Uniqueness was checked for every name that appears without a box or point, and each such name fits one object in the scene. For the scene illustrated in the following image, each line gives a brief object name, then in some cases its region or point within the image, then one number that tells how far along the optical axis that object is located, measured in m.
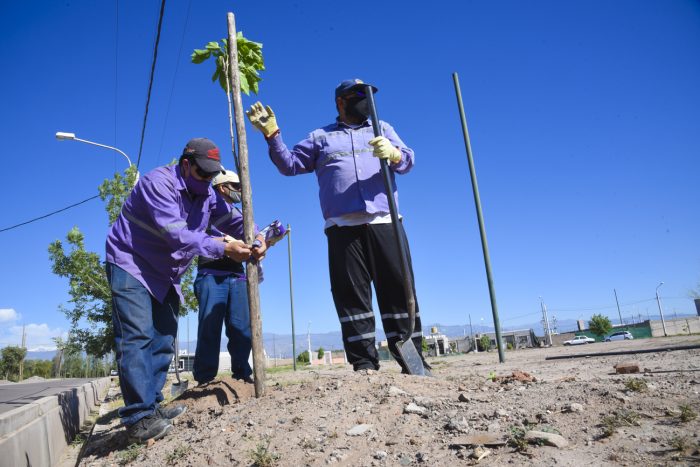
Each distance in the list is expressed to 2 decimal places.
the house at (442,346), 50.54
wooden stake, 3.44
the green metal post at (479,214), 6.13
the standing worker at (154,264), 3.14
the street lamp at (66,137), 13.46
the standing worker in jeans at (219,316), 3.97
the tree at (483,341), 46.94
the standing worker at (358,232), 3.69
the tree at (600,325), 56.62
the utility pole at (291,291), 15.45
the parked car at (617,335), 44.36
